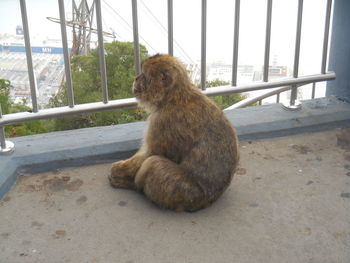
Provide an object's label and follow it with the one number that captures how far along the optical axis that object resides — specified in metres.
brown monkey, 2.42
